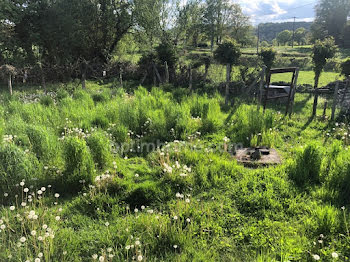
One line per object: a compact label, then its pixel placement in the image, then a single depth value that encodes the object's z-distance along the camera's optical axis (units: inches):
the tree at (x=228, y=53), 483.7
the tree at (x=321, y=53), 462.0
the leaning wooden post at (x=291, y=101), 336.8
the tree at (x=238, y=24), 1930.4
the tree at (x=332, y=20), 1728.6
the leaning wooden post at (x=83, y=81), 427.6
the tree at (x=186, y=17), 1079.0
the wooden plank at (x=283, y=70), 315.4
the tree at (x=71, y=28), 593.0
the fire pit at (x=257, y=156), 203.3
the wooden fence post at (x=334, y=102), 306.0
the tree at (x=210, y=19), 1878.4
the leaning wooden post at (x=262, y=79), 329.0
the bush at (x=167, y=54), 568.1
